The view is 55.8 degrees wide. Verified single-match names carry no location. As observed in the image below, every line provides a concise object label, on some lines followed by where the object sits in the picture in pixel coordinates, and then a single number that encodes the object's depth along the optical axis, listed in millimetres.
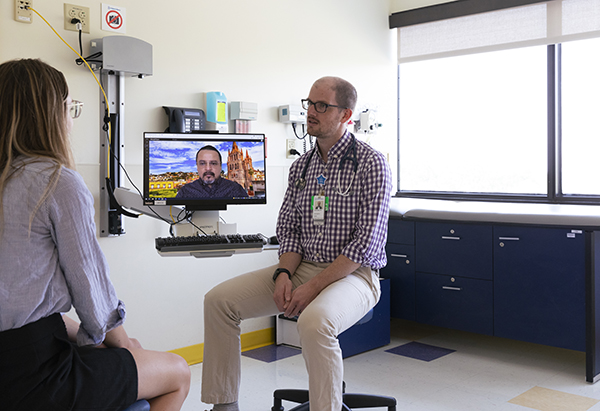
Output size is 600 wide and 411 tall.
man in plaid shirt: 1942
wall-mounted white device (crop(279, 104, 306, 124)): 3398
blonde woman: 1149
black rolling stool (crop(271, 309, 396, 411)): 2148
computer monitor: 2328
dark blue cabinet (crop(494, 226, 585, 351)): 2801
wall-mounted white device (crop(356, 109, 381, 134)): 3912
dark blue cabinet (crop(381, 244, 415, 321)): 3436
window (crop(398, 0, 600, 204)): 3486
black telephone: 2895
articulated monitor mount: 2635
